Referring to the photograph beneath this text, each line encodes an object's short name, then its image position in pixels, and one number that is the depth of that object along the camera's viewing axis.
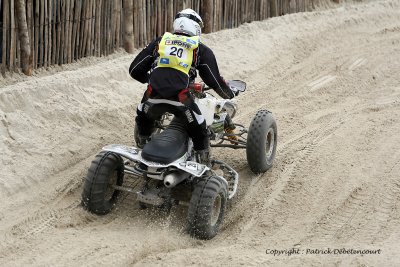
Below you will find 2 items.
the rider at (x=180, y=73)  14.19
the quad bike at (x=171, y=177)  13.42
